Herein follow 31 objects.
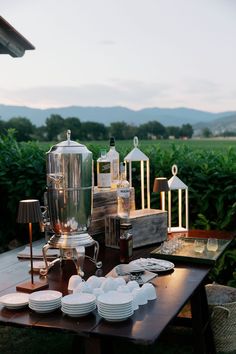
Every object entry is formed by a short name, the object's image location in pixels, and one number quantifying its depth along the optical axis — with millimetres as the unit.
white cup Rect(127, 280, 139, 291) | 2517
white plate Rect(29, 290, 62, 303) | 2315
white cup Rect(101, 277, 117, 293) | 2486
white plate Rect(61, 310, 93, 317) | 2233
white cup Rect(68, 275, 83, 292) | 2586
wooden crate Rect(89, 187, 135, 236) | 3688
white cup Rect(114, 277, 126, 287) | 2533
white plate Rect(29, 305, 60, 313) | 2287
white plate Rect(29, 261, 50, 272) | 3056
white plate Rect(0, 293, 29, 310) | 2350
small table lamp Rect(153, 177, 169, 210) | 4023
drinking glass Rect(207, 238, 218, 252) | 3523
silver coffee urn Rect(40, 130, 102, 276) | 3096
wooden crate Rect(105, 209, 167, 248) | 3664
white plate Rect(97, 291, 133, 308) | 2200
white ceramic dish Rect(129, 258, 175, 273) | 2992
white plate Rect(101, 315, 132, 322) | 2180
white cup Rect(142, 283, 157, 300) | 2445
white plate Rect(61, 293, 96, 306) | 2258
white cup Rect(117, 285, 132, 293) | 2445
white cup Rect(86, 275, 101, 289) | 2566
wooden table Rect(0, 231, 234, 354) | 2088
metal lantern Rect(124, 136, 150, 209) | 4191
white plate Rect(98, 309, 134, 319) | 2182
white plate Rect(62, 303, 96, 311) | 2234
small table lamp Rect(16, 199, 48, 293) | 2663
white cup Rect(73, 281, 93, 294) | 2463
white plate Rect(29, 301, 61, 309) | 2285
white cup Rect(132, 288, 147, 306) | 2375
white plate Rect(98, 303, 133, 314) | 2186
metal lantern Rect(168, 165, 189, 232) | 4293
